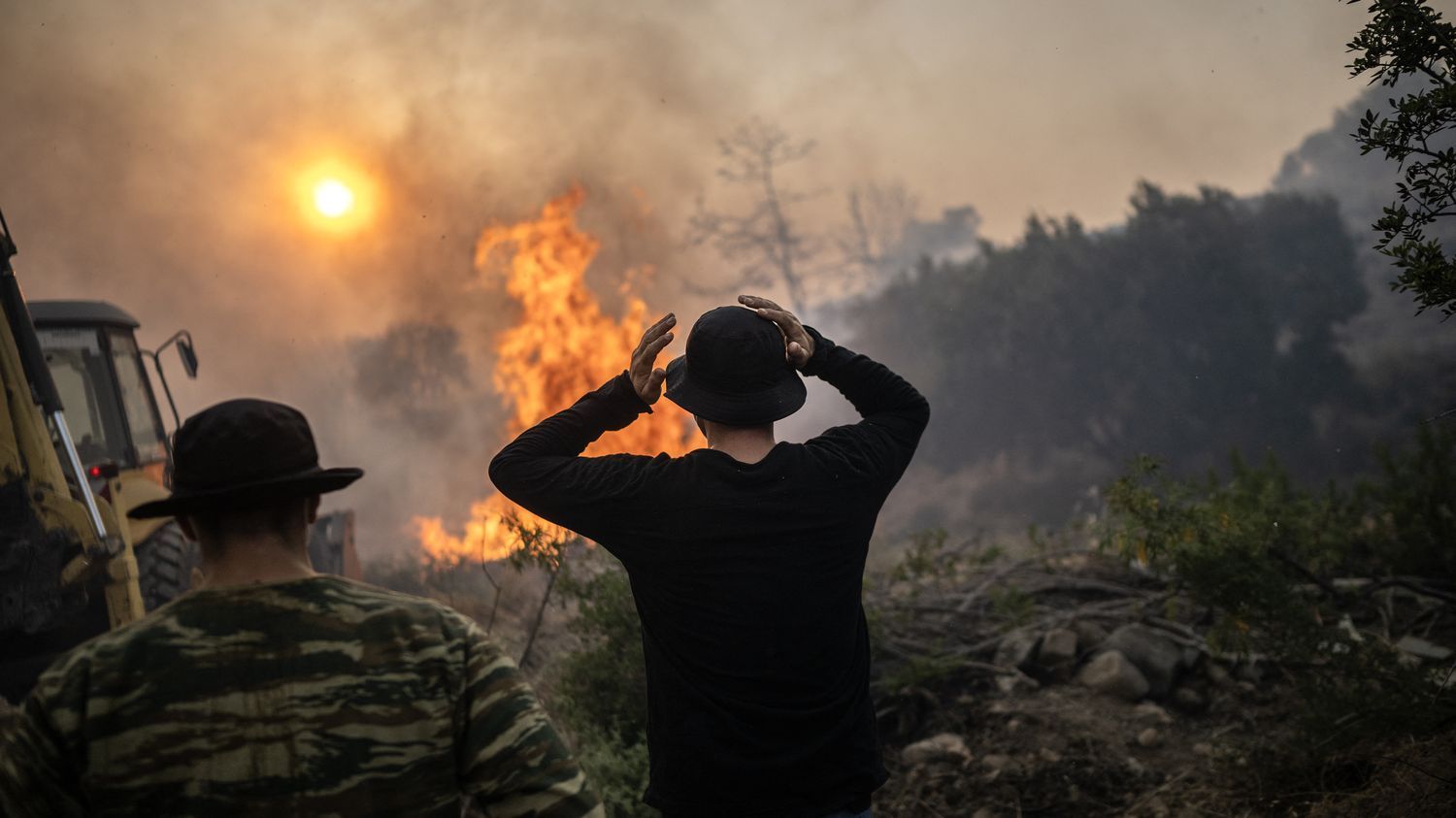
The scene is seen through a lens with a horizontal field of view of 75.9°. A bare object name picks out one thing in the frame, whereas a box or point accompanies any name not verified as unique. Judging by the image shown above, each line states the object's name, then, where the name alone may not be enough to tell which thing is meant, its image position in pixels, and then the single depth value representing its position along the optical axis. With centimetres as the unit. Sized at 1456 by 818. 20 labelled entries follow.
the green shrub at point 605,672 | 529
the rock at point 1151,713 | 532
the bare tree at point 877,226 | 4294
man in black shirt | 222
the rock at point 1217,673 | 557
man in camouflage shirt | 159
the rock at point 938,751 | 515
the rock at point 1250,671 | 556
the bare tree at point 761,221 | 3206
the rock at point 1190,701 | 545
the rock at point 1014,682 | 585
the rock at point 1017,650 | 610
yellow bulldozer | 578
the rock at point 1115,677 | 558
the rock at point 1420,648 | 528
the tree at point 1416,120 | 310
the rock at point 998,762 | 496
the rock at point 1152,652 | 569
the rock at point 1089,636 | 613
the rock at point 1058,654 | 597
